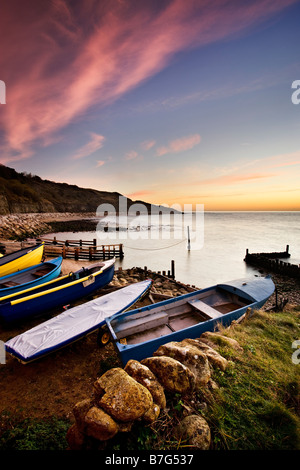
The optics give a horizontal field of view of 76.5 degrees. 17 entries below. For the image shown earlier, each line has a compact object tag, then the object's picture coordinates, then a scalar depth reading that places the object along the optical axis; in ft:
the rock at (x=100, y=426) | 7.88
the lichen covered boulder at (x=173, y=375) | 10.44
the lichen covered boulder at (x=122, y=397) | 8.22
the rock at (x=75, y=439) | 8.04
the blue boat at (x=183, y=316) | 17.49
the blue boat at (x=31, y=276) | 28.02
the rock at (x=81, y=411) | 8.29
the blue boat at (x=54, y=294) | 23.66
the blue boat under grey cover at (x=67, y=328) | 17.44
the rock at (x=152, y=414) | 8.71
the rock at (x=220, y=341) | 16.25
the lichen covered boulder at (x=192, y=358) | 11.45
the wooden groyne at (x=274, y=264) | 64.45
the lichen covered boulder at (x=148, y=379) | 9.63
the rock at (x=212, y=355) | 13.17
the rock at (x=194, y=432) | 8.23
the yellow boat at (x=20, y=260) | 38.28
